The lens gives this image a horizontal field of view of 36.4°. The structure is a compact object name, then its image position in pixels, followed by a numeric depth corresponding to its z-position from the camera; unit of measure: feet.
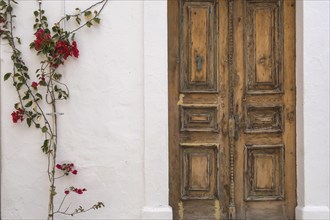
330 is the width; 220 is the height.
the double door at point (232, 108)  15.90
